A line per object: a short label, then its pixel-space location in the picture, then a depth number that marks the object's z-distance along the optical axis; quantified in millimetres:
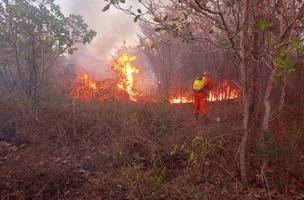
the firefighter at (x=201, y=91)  10062
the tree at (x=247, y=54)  4554
